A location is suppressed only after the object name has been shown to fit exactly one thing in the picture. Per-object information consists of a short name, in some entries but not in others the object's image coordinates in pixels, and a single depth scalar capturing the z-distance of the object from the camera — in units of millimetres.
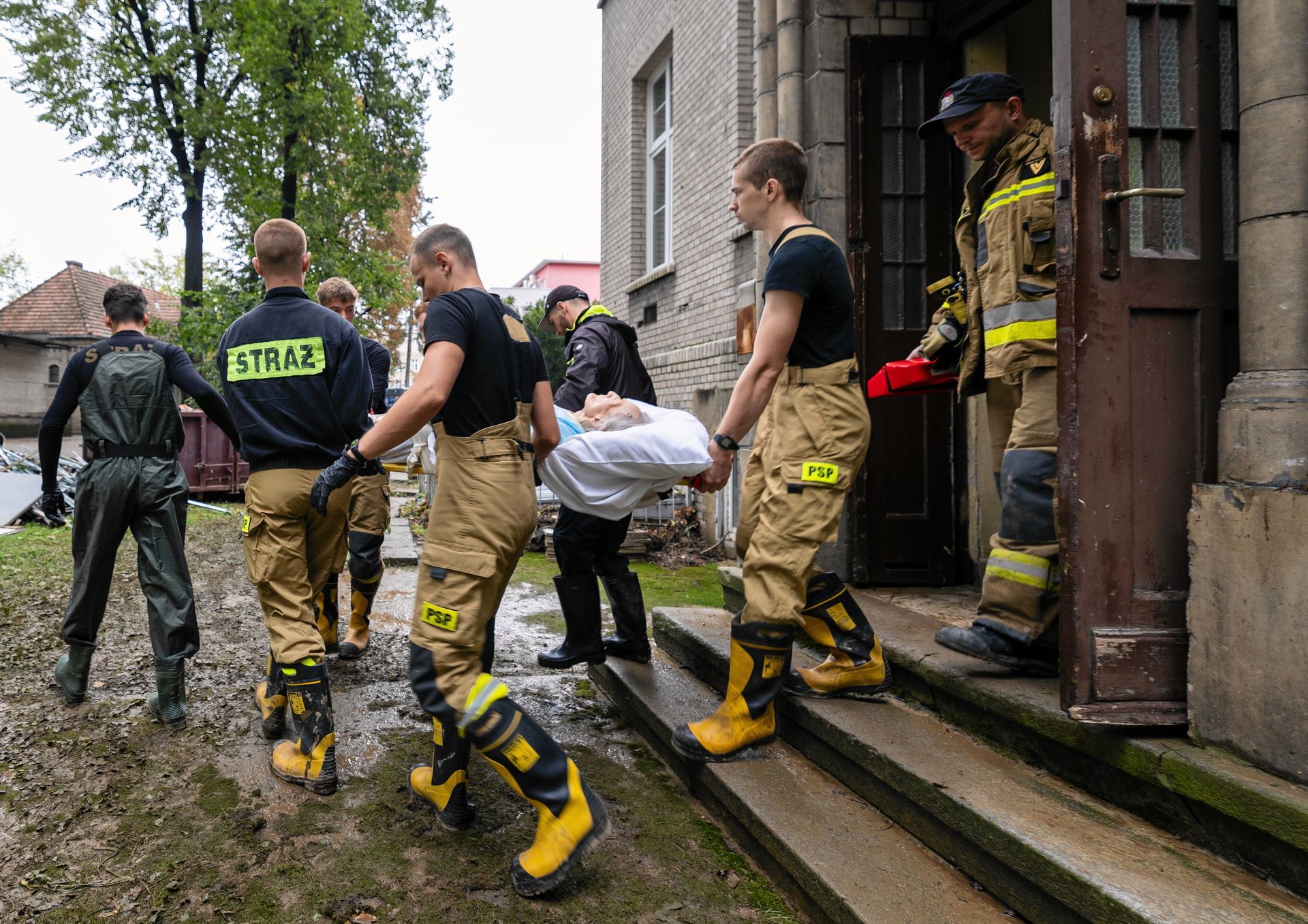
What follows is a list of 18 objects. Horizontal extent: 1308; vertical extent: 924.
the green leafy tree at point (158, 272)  56156
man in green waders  4352
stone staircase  2076
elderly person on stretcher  3461
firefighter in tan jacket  3033
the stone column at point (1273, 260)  2371
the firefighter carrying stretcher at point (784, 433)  3217
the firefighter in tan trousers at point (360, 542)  5363
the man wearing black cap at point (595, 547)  4535
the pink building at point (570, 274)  66312
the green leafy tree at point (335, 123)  18727
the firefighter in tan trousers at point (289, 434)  3682
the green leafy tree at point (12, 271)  54844
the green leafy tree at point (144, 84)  19703
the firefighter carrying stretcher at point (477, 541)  2699
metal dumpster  15672
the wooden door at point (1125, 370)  2582
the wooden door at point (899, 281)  5180
